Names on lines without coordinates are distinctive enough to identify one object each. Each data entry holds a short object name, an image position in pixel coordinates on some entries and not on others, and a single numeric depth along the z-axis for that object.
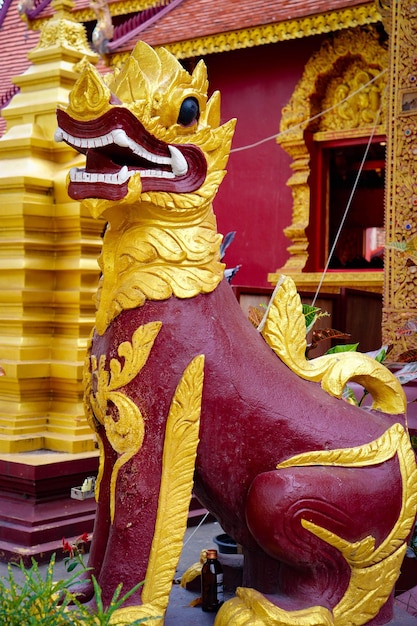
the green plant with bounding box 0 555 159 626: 2.16
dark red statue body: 2.31
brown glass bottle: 2.66
